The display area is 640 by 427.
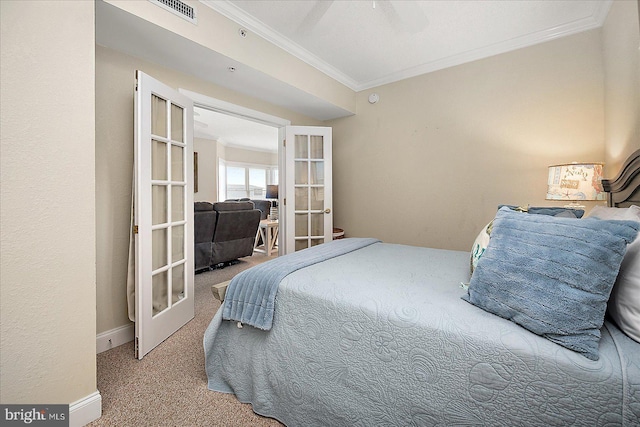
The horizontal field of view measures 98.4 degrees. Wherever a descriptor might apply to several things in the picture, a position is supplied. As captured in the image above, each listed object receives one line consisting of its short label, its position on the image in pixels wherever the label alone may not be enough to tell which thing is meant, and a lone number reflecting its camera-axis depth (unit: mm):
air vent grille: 1851
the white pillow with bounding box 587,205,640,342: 838
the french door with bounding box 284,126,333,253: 3535
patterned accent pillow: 1393
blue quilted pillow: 837
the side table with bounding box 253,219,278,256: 5191
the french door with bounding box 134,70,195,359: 1874
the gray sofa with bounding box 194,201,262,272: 3748
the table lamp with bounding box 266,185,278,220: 7504
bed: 789
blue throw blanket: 1371
